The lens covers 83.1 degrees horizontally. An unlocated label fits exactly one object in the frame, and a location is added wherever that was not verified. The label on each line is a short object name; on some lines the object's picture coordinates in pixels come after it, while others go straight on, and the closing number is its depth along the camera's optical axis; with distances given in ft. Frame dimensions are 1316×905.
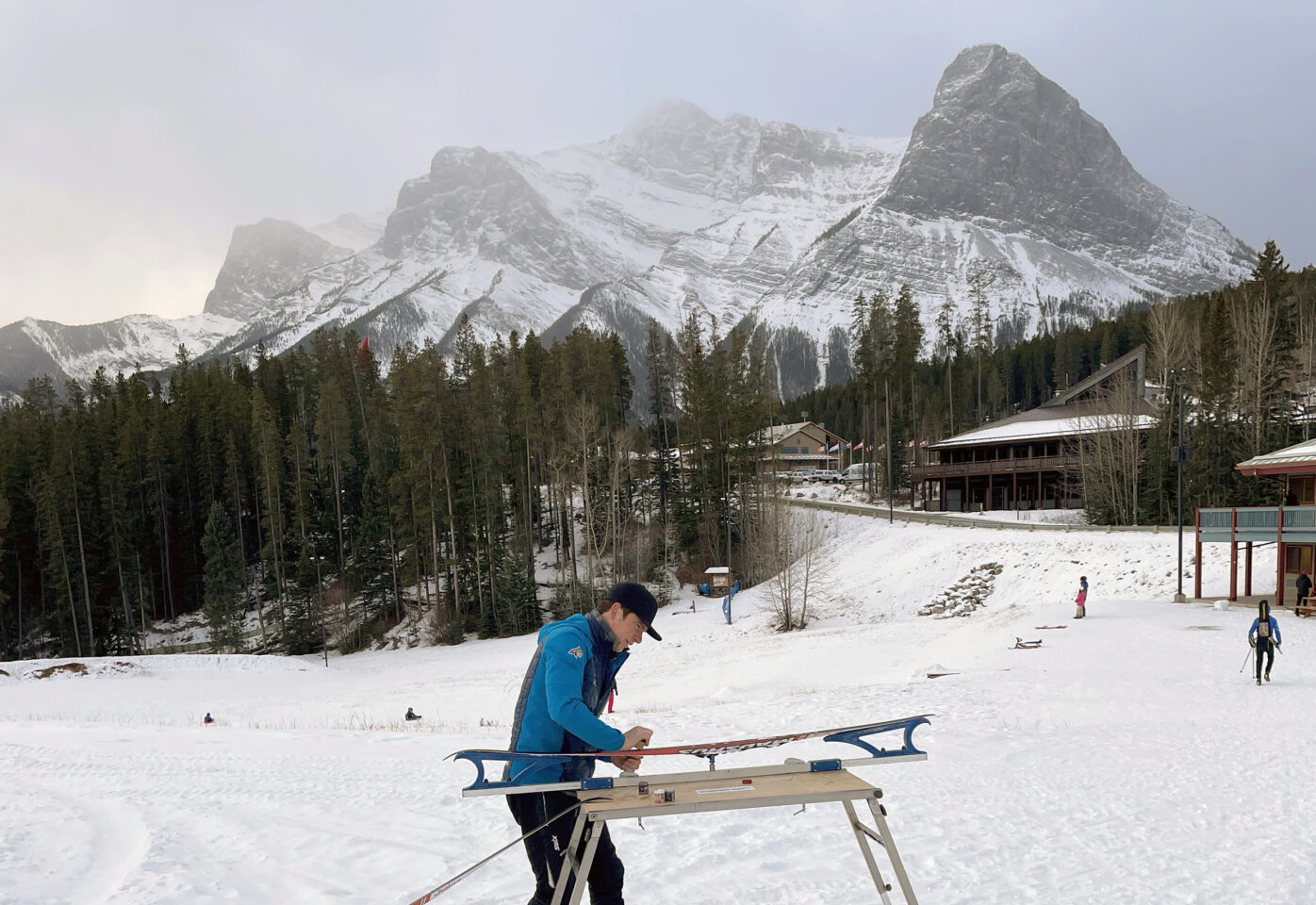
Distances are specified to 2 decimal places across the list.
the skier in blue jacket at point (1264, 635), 46.09
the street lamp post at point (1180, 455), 80.64
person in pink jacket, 73.97
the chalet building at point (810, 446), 319.06
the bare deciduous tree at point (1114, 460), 128.77
